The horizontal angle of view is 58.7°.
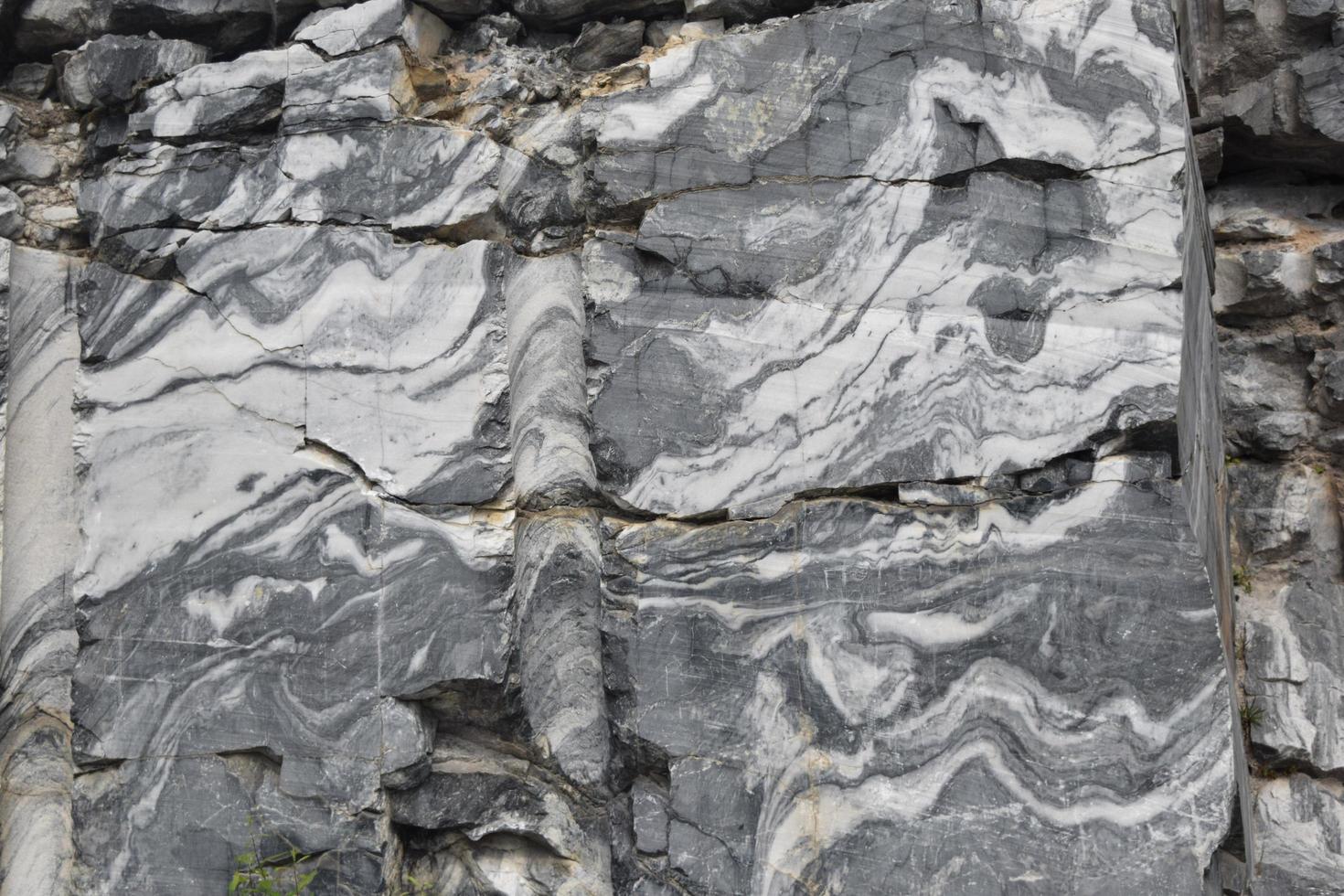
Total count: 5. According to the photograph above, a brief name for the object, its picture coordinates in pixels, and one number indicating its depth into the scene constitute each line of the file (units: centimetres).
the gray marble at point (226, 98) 306
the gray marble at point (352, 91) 298
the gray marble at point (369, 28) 303
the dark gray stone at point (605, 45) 309
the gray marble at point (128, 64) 317
